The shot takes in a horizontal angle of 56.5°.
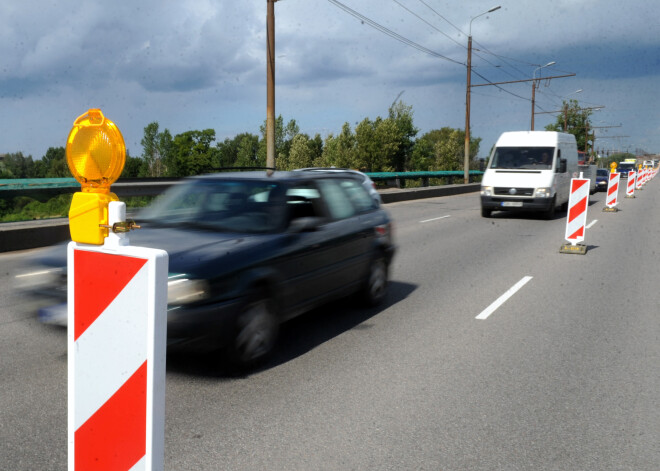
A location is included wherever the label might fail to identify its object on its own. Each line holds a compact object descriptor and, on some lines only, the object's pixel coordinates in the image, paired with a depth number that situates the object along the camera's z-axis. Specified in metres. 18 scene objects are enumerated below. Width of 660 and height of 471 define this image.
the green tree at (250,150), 115.50
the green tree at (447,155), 114.60
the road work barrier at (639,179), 45.48
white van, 17.69
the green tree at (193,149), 91.92
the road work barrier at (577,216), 11.09
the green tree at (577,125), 77.78
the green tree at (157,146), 104.50
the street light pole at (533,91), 48.90
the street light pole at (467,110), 34.88
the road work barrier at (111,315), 1.74
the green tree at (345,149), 93.74
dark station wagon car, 4.24
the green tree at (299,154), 97.75
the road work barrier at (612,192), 22.27
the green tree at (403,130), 93.81
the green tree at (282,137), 104.35
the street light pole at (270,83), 17.75
